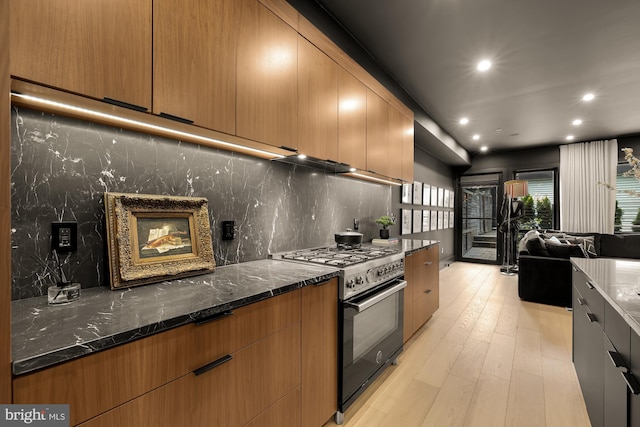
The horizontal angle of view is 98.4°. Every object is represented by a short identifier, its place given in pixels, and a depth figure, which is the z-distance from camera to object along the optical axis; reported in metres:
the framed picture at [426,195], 5.20
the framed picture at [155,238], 1.18
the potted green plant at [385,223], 3.05
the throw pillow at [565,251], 3.66
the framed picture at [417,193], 4.78
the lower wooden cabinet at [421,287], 2.45
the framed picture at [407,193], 4.31
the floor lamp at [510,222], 5.67
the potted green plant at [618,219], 5.43
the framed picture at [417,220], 4.71
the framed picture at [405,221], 4.26
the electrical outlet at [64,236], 1.08
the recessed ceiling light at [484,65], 2.75
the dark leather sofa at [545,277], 3.66
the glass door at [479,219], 6.78
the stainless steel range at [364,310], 1.57
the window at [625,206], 5.34
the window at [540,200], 6.14
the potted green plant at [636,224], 5.26
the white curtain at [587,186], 5.37
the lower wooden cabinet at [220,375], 0.68
